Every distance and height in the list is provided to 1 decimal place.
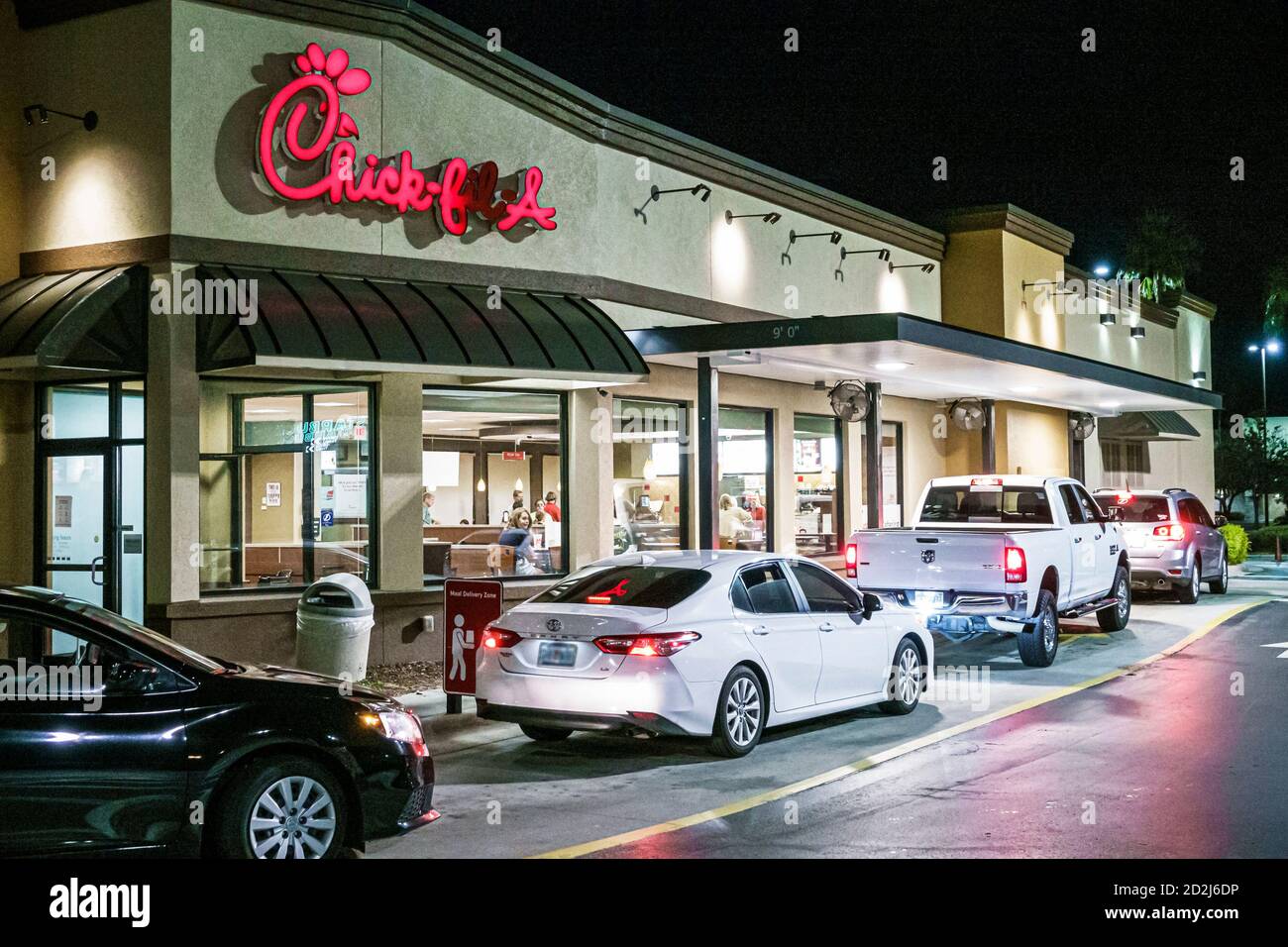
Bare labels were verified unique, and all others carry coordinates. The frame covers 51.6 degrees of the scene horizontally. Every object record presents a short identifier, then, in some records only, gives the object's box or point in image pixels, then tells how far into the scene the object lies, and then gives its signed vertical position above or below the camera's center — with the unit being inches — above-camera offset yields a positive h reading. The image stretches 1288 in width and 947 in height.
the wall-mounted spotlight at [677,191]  700.0 +168.3
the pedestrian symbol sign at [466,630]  457.7 -42.2
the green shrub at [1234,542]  1210.0 -37.9
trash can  507.5 -44.8
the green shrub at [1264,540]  1796.3 -53.7
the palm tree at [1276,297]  2269.9 +345.3
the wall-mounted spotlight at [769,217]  772.6 +170.4
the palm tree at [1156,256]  1801.2 +336.2
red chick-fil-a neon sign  545.0 +145.1
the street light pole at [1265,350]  2171.9 +248.4
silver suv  846.5 -23.4
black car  234.8 -45.6
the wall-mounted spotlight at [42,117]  549.0 +166.4
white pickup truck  545.6 -25.3
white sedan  366.3 -42.4
